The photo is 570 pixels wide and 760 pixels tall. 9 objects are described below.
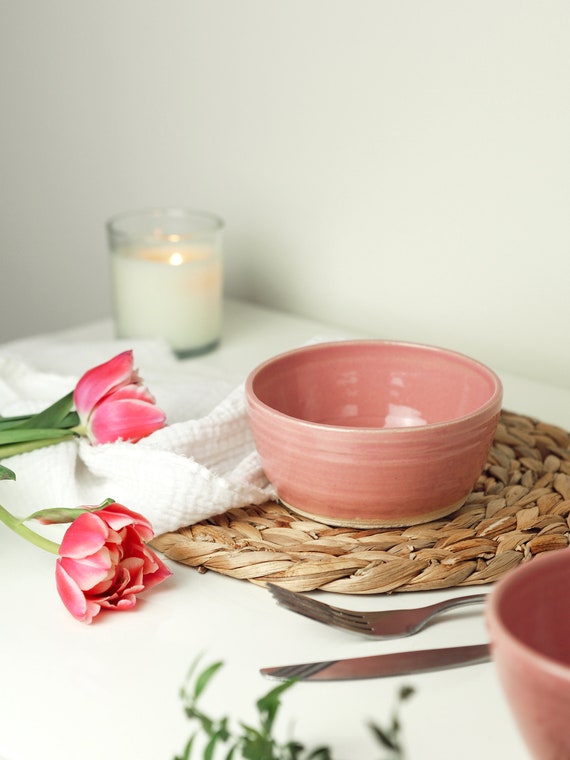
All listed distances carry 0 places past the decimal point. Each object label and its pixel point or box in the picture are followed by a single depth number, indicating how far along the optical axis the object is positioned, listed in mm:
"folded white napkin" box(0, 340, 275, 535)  603
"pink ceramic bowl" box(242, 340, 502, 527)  563
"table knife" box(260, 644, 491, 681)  480
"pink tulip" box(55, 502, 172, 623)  525
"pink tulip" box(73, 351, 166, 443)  646
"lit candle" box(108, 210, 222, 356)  955
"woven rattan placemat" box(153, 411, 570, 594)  560
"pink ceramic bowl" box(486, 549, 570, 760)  338
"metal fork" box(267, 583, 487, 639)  507
